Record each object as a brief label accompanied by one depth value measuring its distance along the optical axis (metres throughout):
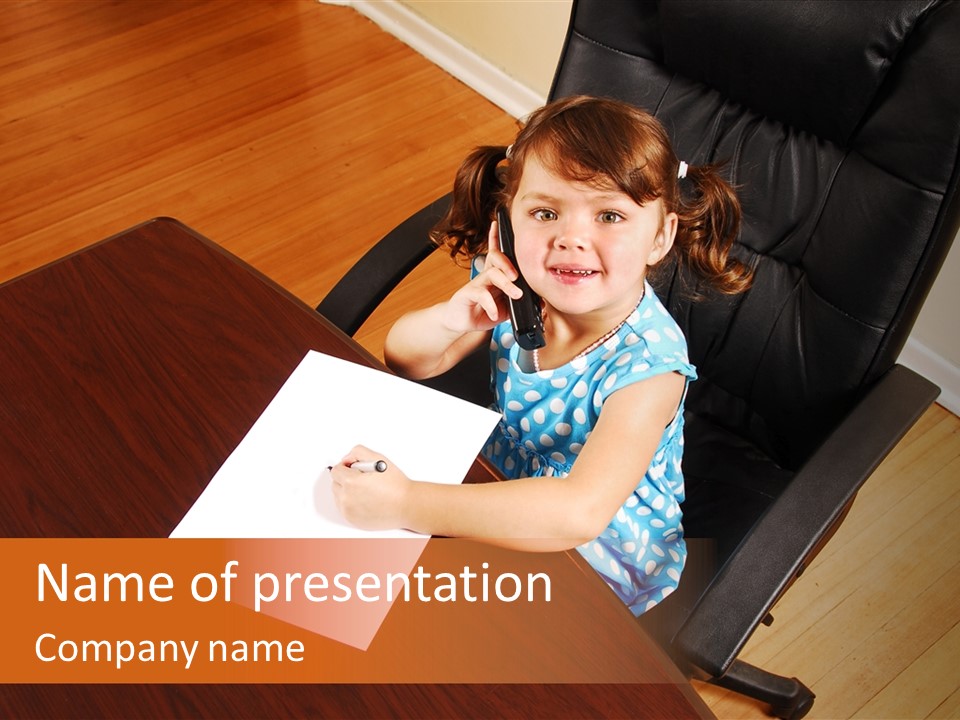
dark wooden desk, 0.78
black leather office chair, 1.02
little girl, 0.93
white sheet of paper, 0.90
